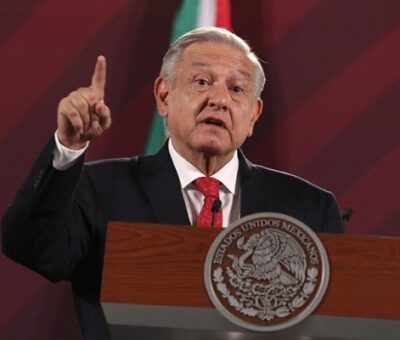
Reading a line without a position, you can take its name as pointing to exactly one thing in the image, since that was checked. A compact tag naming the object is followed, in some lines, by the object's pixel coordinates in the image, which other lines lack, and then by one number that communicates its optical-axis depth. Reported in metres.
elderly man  9.19
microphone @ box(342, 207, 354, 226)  9.23
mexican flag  9.99
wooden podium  8.96
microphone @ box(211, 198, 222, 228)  9.22
